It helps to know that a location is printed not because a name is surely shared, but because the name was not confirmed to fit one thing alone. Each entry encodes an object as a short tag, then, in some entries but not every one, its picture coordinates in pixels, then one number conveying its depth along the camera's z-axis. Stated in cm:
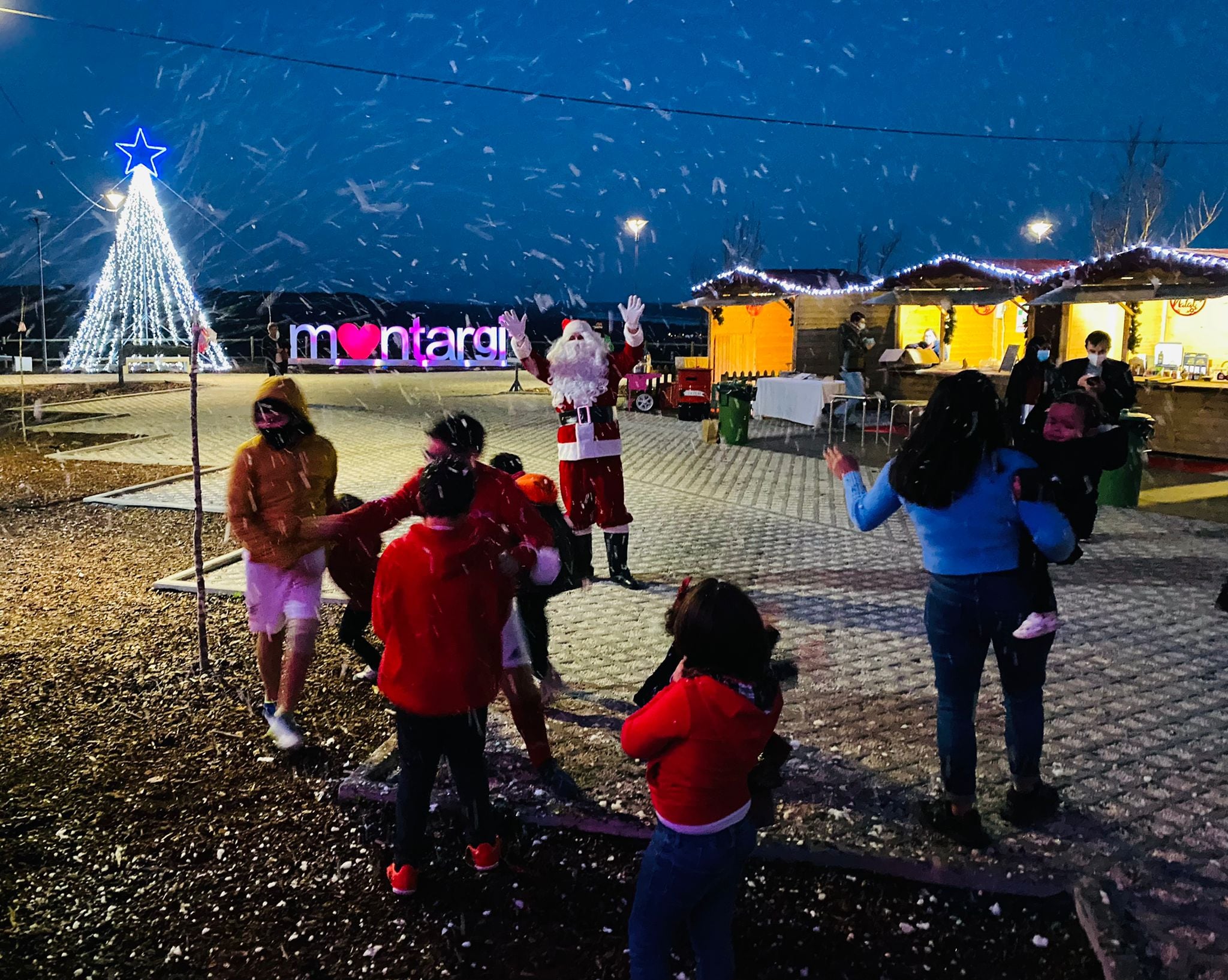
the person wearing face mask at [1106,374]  827
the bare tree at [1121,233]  4197
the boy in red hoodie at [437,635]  304
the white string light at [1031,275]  1272
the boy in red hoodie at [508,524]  362
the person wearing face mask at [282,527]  410
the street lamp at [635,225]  3192
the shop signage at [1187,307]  1658
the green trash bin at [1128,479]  998
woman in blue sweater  321
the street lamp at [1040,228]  3929
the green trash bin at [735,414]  1578
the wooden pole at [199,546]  509
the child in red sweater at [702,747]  235
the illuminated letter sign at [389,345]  3469
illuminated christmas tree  3244
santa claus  675
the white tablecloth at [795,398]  1750
